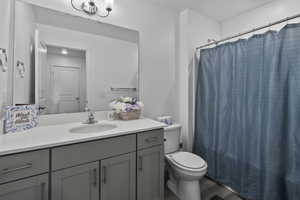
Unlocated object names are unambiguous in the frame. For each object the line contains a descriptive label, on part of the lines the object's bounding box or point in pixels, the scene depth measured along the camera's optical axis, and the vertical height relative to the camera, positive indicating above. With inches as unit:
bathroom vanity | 32.2 -17.5
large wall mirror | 50.1 +15.9
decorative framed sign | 41.6 -5.6
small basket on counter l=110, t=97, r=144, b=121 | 61.3 -3.4
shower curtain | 47.4 -5.5
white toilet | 54.8 -26.6
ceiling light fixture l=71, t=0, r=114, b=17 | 56.6 +38.4
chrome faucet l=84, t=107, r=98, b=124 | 56.3 -7.6
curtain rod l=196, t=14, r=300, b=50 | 45.0 +27.0
